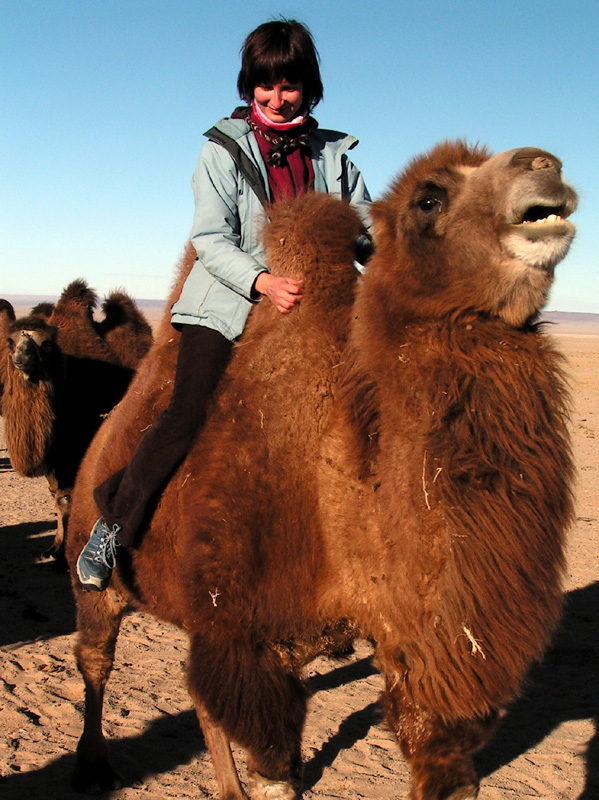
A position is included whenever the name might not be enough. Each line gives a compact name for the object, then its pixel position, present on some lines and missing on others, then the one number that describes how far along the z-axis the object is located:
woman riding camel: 3.19
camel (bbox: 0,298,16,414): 10.95
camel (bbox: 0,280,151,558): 9.28
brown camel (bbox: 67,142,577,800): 2.50
